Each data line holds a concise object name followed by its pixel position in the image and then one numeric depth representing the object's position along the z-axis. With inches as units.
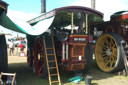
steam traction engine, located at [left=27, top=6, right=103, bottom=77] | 194.7
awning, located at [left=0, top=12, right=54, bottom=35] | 185.0
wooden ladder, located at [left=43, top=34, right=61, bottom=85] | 188.9
